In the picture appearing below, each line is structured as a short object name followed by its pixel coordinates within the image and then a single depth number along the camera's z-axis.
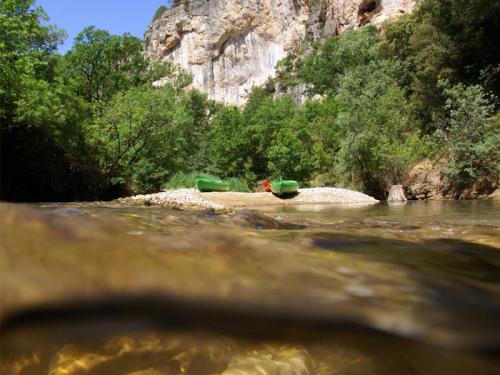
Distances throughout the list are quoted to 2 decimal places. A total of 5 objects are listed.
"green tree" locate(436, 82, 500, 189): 13.98
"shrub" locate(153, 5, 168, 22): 64.06
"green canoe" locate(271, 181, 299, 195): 15.70
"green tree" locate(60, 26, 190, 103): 25.16
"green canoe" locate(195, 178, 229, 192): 16.36
